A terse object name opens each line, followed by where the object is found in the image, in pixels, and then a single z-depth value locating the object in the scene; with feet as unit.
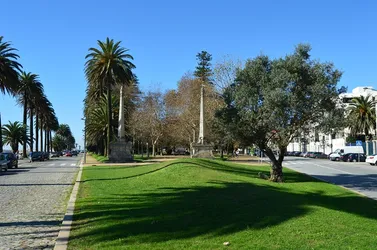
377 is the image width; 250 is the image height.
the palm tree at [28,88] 236.43
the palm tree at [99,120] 213.25
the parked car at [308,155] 258.78
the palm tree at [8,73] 152.87
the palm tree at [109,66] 164.86
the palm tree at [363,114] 223.92
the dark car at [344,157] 185.76
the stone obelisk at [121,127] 156.09
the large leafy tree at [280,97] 60.23
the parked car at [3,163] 108.95
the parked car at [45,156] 215.10
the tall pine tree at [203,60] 274.57
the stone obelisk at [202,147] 131.03
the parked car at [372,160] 148.88
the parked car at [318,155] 247.95
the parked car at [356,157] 184.65
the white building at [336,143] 271.72
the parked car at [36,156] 198.39
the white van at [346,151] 193.75
